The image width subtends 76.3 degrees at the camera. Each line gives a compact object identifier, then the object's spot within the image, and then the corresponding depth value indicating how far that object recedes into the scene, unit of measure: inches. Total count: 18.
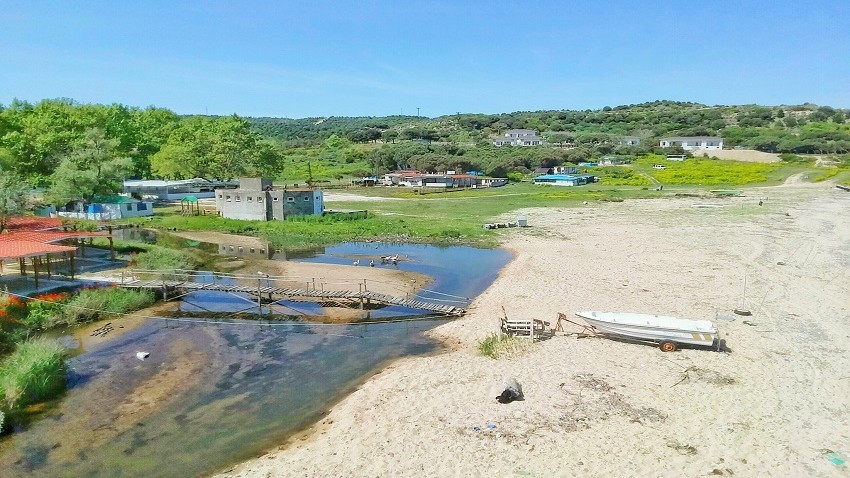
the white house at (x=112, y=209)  2175.2
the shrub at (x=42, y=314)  943.6
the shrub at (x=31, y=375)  676.1
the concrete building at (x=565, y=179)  3722.9
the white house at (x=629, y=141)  5738.2
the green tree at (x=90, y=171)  2017.7
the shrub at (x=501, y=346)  797.2
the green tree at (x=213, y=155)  2910.9
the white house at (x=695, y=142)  5285.4
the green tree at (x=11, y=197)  1467.8
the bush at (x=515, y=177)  4187.0
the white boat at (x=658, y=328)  768.3
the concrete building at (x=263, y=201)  2164.1
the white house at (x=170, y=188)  2869.1
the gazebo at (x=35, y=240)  1034.7
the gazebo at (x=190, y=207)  2429.9
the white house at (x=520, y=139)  6122.1
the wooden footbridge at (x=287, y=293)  1080.8
